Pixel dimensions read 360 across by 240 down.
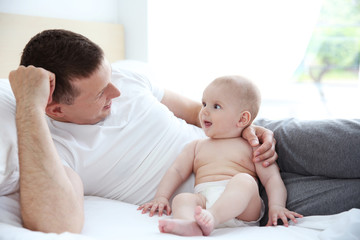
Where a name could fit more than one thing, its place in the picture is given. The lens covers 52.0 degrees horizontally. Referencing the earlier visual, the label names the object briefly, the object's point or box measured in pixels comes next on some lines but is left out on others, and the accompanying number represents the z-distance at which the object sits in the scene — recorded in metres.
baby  1.18
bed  1.03
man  1.06
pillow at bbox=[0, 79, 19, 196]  1.09
